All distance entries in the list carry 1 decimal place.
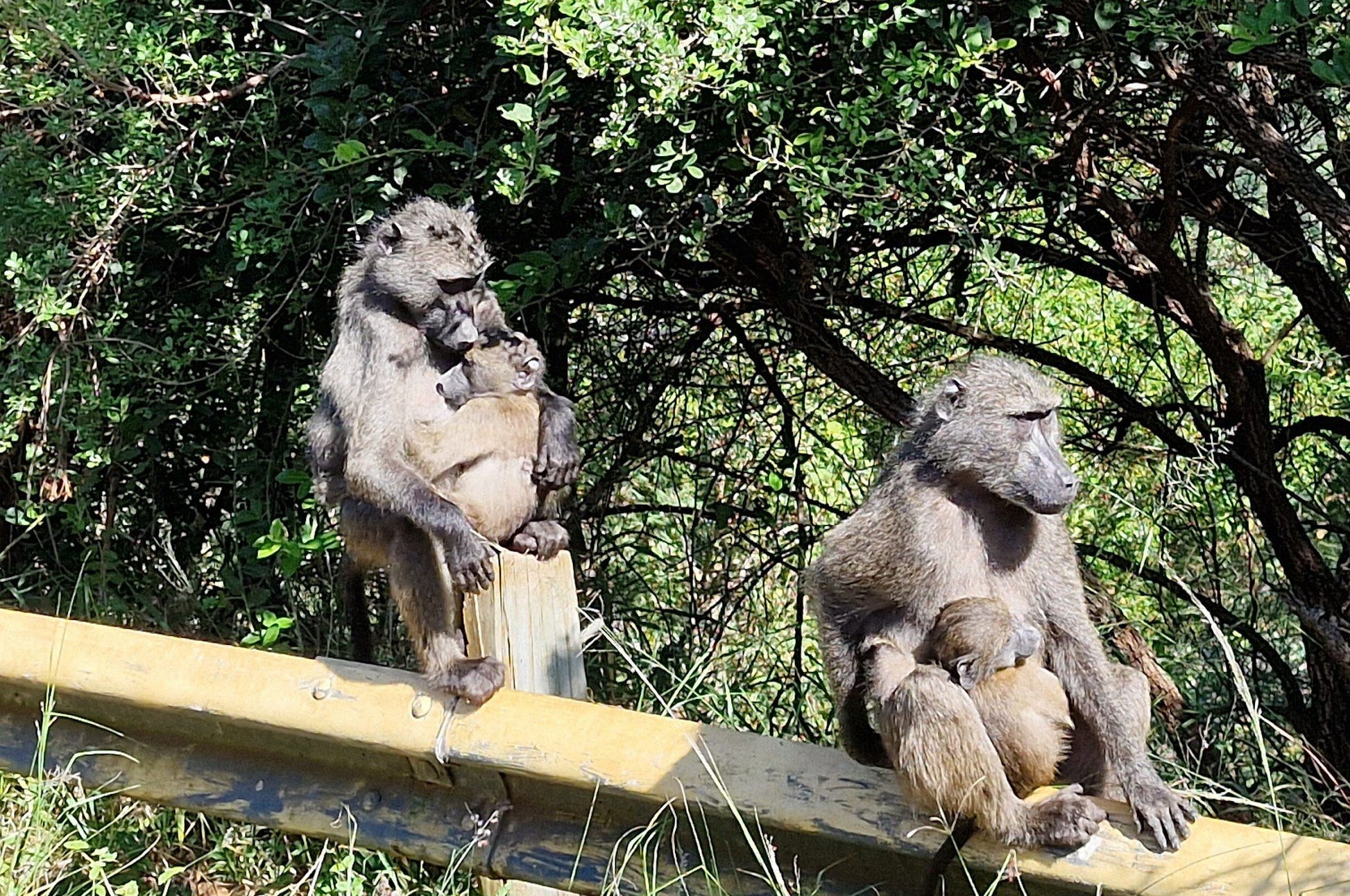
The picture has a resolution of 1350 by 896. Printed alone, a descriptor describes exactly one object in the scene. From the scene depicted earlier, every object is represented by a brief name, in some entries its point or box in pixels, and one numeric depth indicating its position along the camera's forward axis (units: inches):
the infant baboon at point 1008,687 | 223.6
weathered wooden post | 269.3
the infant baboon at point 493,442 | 298.0
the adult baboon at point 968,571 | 223.5
